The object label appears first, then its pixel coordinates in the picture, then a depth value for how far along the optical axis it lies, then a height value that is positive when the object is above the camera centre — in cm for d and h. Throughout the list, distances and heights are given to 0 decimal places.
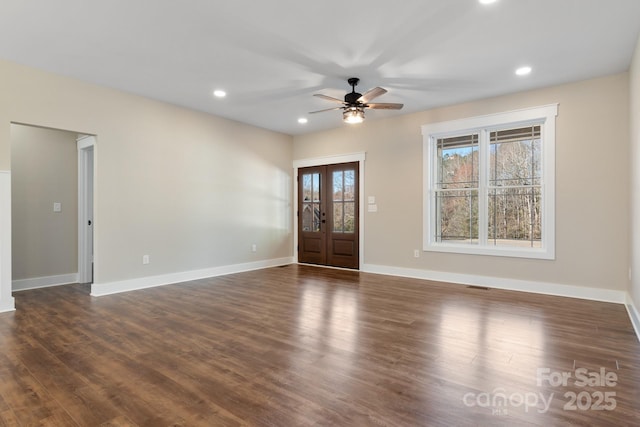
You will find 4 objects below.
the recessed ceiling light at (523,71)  414 +170
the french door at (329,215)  686 -10
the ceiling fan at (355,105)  441 +134
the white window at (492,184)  485 +41
